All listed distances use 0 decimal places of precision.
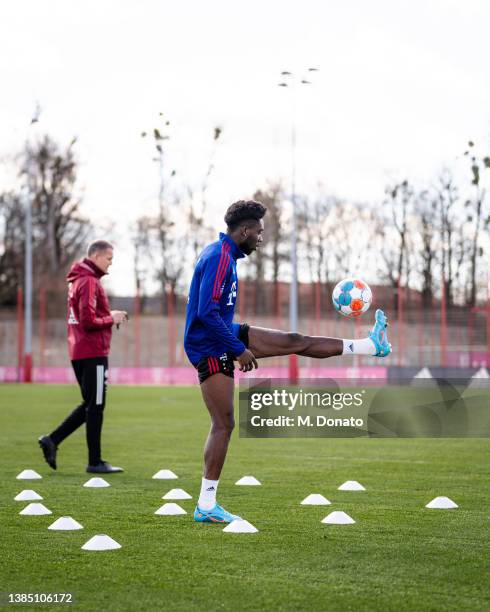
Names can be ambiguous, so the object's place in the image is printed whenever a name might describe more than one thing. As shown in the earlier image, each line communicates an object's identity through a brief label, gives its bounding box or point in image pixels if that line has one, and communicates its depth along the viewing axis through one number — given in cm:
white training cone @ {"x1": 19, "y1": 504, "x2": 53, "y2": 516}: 1535
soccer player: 1443
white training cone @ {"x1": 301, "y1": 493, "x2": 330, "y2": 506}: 1637
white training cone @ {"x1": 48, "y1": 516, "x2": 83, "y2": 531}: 1396
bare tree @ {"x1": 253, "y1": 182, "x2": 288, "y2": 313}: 10537
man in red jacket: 2047
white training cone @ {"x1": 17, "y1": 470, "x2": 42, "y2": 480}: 1983
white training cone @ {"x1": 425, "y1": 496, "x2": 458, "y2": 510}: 1599
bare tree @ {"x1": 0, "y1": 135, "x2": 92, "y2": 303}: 10719
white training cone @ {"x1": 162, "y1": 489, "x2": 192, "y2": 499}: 1700
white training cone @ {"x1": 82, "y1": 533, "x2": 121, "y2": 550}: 1245
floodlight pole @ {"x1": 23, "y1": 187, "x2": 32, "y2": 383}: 7712
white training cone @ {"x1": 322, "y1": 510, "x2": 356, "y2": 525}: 1448
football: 1855
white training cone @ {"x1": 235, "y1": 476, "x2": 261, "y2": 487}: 1895
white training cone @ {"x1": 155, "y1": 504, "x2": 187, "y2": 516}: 1536
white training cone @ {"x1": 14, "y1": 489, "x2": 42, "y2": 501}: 1687
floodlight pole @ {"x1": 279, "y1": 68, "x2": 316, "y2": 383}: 6562
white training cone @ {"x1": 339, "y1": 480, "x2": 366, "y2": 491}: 1809
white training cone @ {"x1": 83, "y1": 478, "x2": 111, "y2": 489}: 1866
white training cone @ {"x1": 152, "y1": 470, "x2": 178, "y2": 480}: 2002
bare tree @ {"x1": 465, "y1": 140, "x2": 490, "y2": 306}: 9981
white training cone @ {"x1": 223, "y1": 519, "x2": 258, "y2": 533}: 1383
